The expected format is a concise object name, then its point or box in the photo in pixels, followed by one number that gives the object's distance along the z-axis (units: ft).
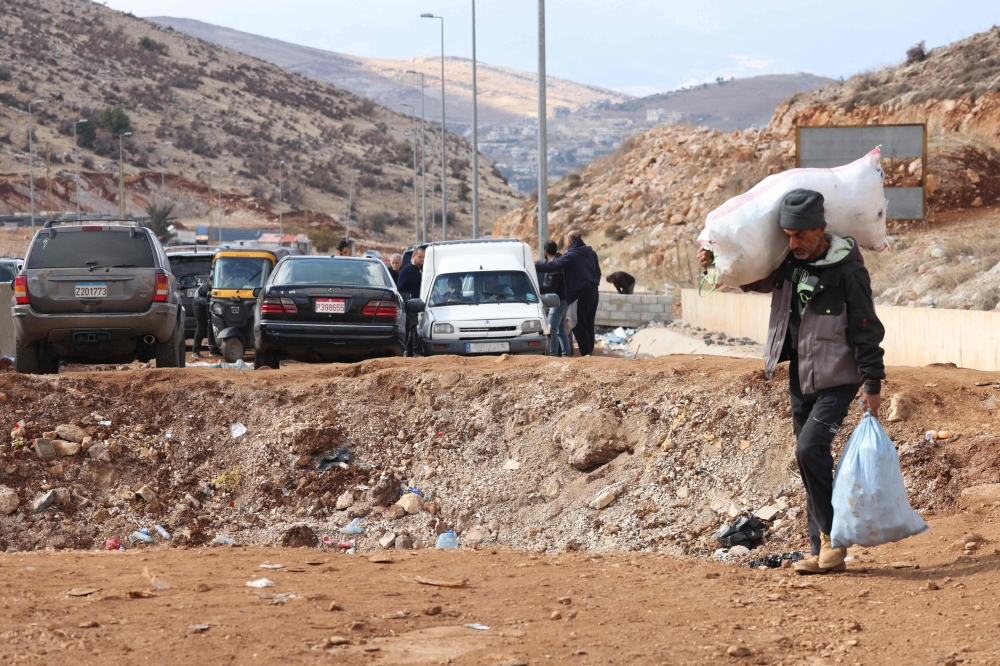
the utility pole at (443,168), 153.67
